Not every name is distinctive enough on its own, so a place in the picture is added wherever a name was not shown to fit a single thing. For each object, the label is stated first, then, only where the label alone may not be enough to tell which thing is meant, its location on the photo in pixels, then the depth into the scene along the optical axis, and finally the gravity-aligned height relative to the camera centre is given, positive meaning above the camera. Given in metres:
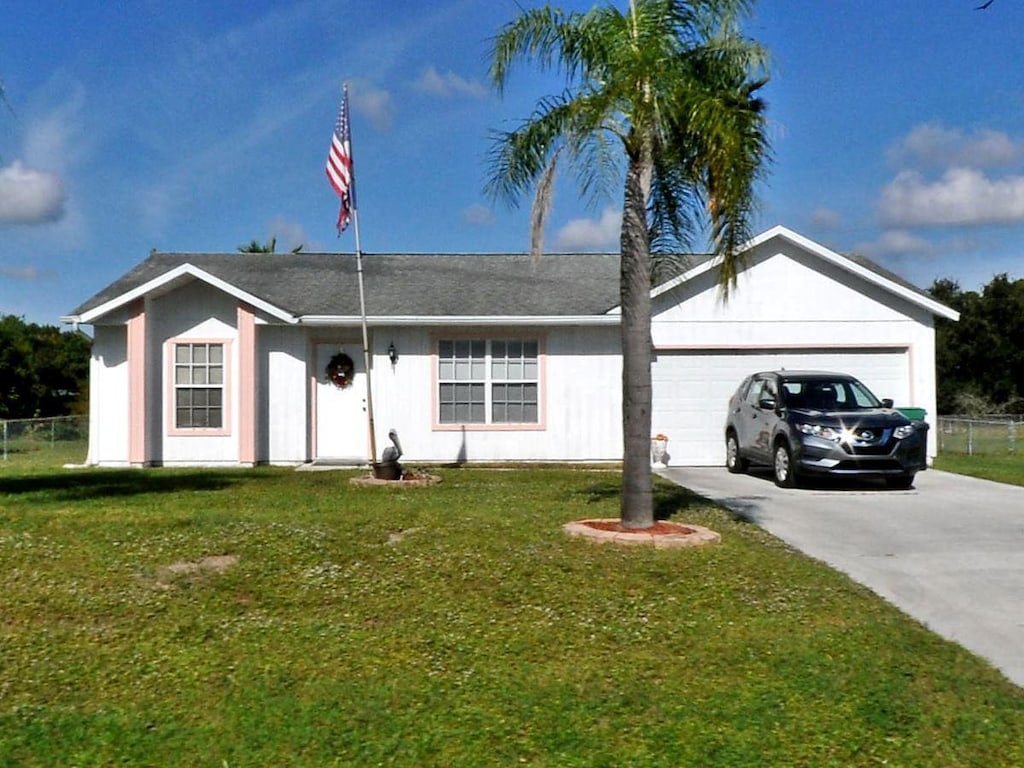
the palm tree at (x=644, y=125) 9.03 +2.50
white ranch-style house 17.64 +0.80
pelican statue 14.30 -0.61
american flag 14.79 +3.43
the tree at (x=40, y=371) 33.75 +1.38
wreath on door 18.12 +0.69
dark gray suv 14.19 -0.37
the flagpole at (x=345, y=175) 14.80 +3.36
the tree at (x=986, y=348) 42.16 +2.33
